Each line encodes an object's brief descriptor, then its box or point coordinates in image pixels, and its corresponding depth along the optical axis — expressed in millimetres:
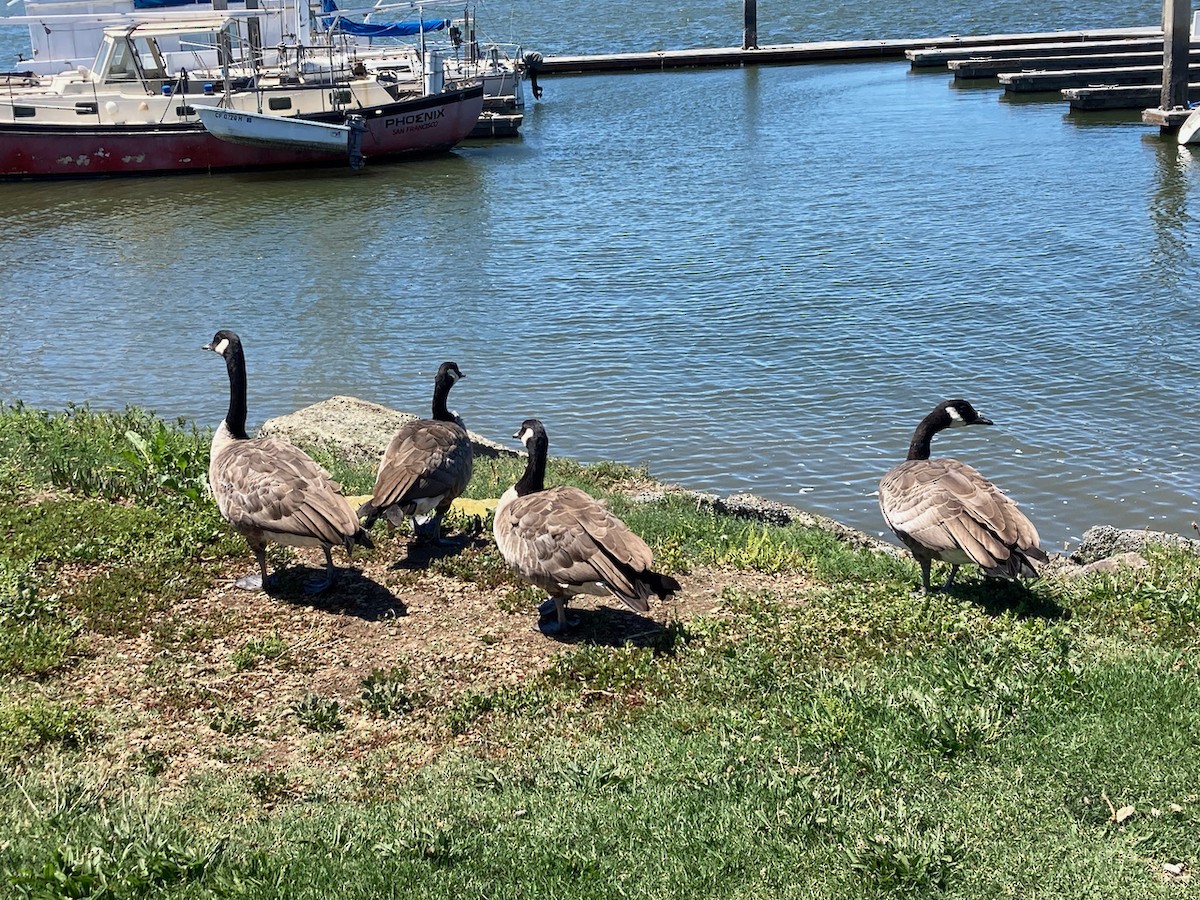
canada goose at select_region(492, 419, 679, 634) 7281
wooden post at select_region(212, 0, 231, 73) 35750
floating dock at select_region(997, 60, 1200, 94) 41438
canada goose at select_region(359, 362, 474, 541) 8820
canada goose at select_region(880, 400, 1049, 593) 7746
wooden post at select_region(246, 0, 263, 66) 39031
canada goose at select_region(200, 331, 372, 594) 7883
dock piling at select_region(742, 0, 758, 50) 54500
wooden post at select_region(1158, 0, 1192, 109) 32562
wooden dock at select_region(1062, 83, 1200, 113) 38125
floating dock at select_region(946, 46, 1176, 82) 44594
